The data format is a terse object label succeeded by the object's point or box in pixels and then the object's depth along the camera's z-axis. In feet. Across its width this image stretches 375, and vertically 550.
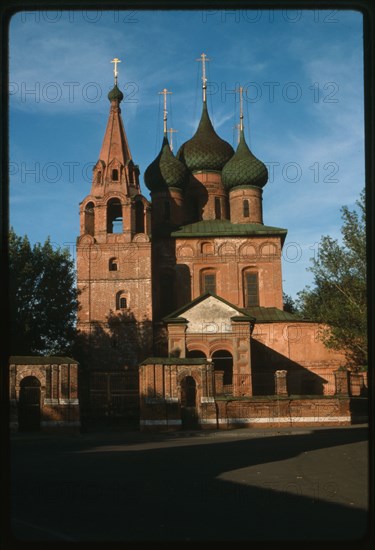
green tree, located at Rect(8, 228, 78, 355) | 118.21
